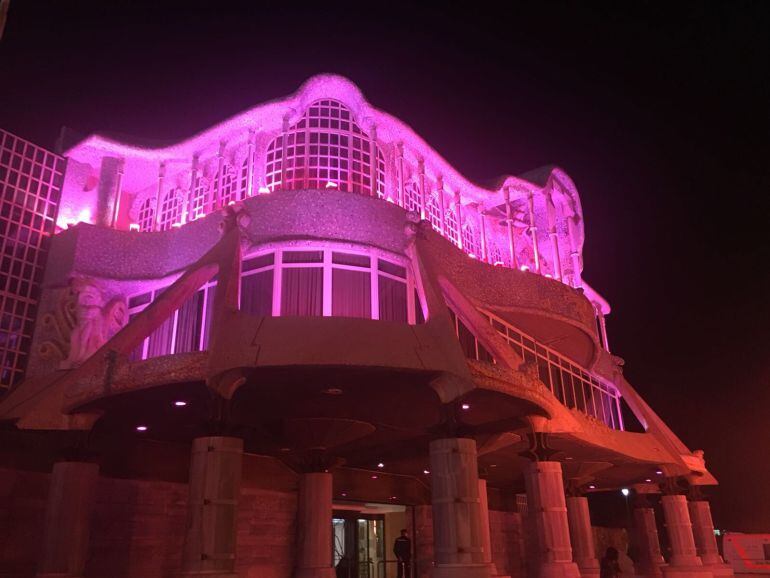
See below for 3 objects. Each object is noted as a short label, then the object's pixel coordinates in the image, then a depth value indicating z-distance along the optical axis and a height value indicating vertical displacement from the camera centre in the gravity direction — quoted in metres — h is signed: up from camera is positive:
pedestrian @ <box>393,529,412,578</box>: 22.62 -0.12
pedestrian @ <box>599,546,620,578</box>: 26.02 -0.88
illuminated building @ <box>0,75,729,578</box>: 13.45 +3.81
